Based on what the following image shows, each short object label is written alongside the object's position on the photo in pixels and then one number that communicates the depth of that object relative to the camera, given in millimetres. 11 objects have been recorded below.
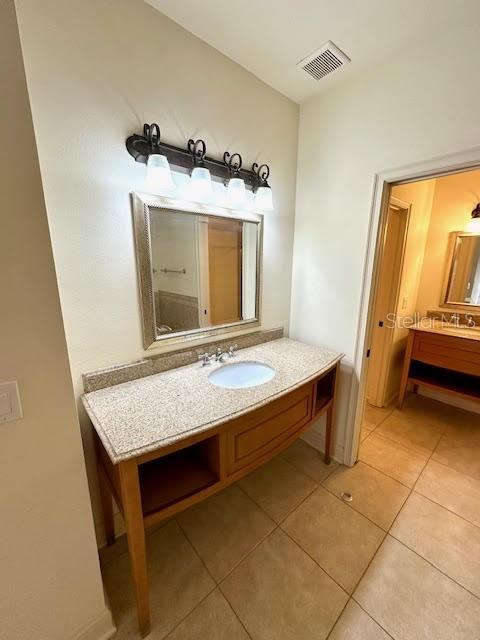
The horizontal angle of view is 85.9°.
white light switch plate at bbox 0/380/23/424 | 705
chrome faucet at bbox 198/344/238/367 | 1524
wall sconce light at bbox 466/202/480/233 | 2385
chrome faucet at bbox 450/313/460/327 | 2578
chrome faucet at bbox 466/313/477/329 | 2502
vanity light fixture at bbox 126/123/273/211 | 1158
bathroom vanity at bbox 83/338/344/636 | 907
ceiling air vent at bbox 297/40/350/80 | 1327
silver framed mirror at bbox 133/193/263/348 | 1287
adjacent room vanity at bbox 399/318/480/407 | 2205
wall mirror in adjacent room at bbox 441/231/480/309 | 2473
